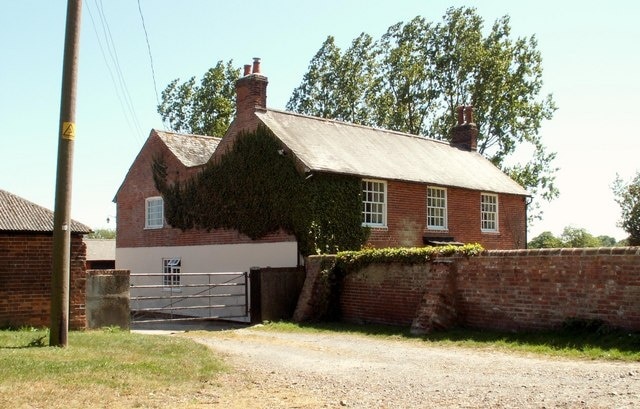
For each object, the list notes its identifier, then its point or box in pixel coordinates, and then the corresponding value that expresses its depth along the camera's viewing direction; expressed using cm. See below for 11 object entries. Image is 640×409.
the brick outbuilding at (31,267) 1505
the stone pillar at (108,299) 1648
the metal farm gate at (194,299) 2240
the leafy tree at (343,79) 5334
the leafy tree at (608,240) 9615
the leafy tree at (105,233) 11209
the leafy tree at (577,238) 6475
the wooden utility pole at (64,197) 1209
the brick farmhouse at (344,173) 2398
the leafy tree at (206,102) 5384
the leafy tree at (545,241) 5946
